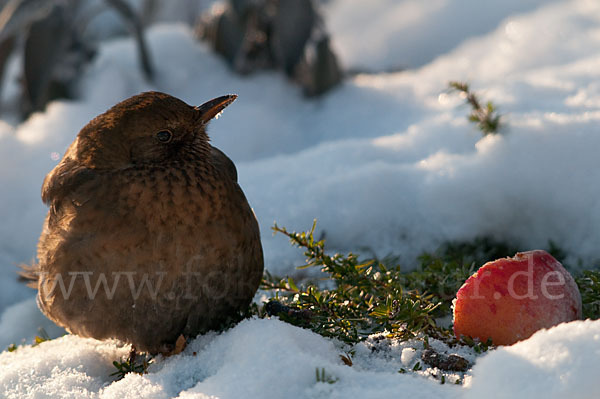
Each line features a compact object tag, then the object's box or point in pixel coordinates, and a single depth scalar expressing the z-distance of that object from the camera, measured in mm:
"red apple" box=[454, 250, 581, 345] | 3349
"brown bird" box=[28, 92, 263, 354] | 3378
